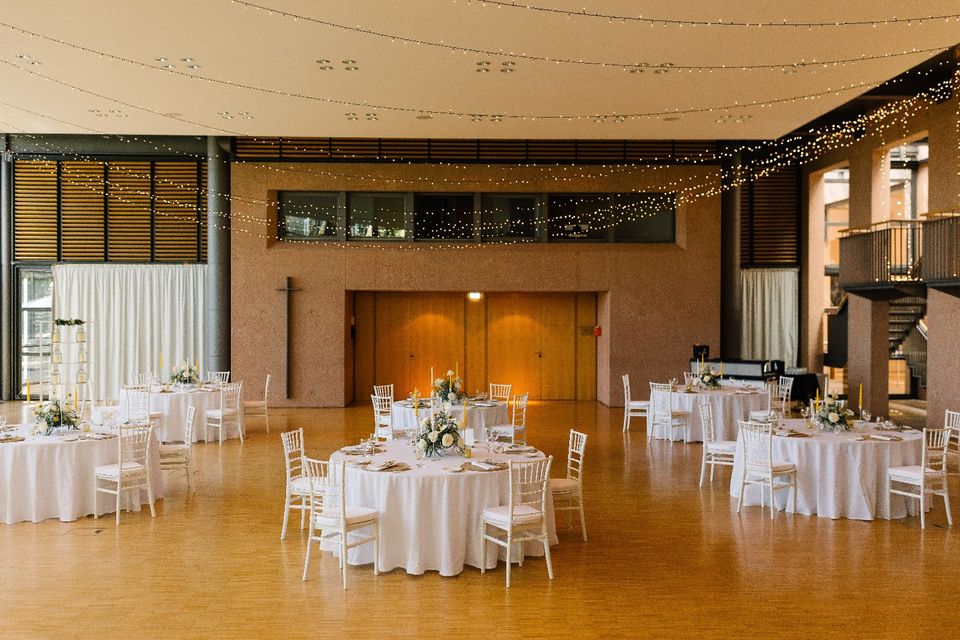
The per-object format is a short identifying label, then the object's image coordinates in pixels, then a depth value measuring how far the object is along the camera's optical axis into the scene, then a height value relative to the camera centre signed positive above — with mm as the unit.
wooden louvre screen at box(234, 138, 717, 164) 16125 +3419
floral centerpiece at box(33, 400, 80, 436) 8242 -1125
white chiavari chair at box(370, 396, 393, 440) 10828 -1499
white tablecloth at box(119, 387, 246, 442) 12258 -1514
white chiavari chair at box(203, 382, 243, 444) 12094 -1595
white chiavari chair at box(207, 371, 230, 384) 14636 -1256
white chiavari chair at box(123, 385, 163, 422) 11343 -1405
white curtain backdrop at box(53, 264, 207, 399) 16984 +3
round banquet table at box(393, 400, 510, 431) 10748 -1430
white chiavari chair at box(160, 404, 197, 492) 8883 -1669
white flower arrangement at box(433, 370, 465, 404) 10766 -1085
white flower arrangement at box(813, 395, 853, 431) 8531 -1143
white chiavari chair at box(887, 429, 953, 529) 7609 -1641
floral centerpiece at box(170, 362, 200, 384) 13180 -1083
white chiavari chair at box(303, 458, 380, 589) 6000 -1656
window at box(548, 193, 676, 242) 16578 +2087
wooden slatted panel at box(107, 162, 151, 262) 16953 +2138
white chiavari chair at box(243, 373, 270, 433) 13343 -1697
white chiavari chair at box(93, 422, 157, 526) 7800 -1590
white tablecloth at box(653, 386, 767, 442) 12312 -1497
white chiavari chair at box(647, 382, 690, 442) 12359 -1605
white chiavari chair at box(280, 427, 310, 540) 7195 -1641
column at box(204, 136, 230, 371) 16016 +989
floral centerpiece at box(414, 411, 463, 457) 6965 -1114
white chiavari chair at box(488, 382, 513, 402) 16516 -1705
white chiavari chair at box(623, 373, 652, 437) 13133 -1588
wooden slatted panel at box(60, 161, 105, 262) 16906 +2237
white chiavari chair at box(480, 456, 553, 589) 6121 -1611
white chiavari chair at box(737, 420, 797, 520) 7992 -1581
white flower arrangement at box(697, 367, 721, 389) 12953 -1117
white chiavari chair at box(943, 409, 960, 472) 9089 -1524
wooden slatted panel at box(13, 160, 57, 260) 16875 +2250
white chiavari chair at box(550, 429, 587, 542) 7145 -1628
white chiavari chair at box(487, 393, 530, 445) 10523 -1615
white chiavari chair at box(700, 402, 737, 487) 9266 -1619
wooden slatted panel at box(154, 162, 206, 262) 16984 +2207
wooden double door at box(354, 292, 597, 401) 17672 -607
